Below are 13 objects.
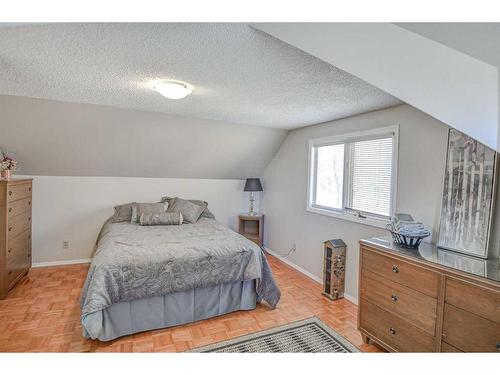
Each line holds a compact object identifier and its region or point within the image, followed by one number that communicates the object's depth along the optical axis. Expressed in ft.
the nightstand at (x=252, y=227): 15.37
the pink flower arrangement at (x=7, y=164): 9.73
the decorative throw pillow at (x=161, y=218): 11.91
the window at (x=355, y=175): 8.92
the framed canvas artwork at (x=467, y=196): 6.05
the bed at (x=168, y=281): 7.05
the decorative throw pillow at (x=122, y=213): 12.48
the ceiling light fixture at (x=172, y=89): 7.07
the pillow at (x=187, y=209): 12.91
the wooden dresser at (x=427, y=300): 4.87
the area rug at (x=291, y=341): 7.00
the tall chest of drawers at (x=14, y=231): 9.18
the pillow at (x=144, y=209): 12.43
